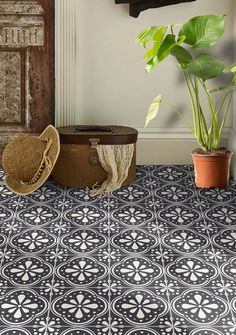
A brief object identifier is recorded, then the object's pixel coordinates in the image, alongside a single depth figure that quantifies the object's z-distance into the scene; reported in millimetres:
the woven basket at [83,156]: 3914
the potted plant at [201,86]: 3602
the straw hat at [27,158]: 3898
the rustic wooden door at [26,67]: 4062
